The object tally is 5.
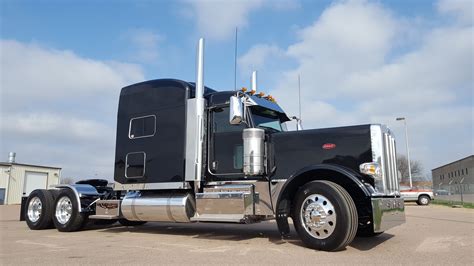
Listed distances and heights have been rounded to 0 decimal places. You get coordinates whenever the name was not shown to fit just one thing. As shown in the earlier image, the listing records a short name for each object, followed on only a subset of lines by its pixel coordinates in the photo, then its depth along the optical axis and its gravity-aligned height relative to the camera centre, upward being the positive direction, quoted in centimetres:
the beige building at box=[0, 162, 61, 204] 3461 +183
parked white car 2752 +21
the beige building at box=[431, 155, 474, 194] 5653 +494
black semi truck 638 +49
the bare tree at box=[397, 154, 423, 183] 6949 +574
